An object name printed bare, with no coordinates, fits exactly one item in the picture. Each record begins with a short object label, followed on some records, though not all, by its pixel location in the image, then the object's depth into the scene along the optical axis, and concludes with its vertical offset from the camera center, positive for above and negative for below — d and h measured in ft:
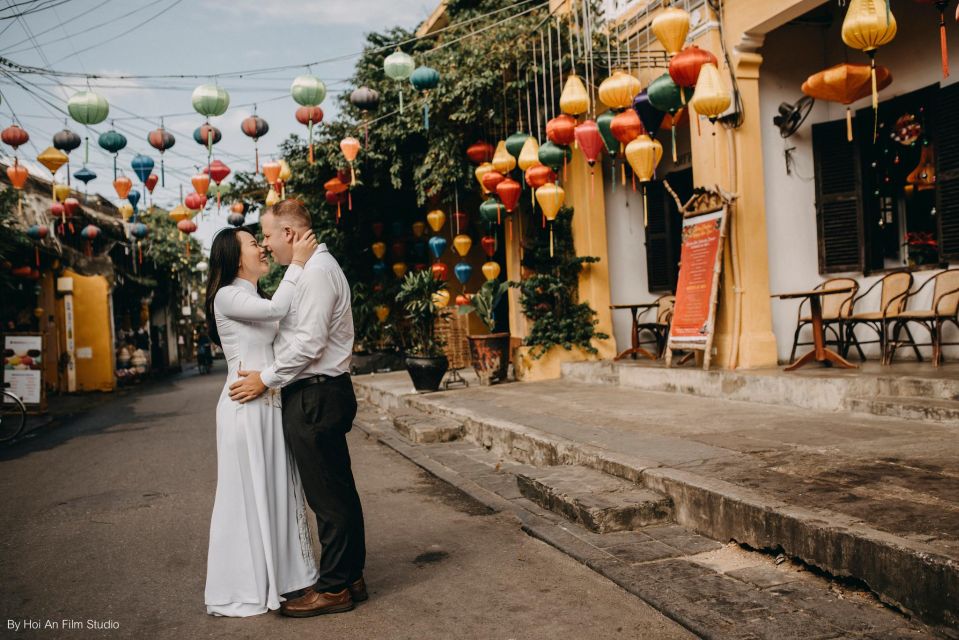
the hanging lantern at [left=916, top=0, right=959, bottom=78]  17.88 +6.09
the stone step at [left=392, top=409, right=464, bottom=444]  27.20 -4.04
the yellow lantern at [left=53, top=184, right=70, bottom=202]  52.13 +10.13
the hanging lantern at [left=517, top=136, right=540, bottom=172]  33.68 +7.21
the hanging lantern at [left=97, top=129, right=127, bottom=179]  38.24 +9.96
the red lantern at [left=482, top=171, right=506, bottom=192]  37.01 +6.85
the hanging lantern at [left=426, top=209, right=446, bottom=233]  49.08 +6.64
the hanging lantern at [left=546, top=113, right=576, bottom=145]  31.04 +7.67
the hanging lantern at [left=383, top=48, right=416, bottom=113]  34.88 +11.95
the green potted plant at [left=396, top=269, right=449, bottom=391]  37.81 -0.26
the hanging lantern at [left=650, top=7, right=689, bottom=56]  25.09 +9.48
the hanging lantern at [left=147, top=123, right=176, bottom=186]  40.06 +10.35
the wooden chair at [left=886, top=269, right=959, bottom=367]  24.08 -0.55
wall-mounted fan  30.22 +7.63
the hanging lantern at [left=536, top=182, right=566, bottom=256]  32.89 +5.17
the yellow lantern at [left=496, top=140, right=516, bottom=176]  36.04 +7.53
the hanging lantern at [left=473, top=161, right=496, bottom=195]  37.38 +7.41
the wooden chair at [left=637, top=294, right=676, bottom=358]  37.06 -0.70
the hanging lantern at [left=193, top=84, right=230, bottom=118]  33.86 +10.48
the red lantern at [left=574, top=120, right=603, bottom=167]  30.37 +7.10
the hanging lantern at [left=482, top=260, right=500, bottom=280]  46.42 +2.90
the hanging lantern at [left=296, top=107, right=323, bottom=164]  37.73 +10.60
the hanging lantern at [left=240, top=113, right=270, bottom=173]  40.06 +10.80
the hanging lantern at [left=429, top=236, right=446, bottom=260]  52.16 +5.22
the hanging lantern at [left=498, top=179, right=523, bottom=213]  36.37 +6.12
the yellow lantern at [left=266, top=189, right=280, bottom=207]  49.74 +8.77
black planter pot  37.68 -2.58
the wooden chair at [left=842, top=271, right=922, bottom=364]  25.88 -0.43
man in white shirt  11.41 -1.30
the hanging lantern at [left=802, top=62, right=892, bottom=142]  24.75 +7.34
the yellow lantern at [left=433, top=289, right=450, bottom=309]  39.01 +1.05
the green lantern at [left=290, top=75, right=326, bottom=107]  34.53 +10.96
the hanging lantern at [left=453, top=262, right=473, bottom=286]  51.02 +3.21
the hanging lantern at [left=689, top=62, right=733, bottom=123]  24.26 +6.91
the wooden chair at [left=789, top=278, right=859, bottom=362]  28.43 -0.40
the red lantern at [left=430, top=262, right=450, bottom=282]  50.01 +3.42
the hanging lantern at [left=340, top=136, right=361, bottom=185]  41.70 +9.82
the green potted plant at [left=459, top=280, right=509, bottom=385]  39.04 -1.45
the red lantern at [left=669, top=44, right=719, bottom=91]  24.97 +8.18
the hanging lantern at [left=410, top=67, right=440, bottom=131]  34.65 +11.24
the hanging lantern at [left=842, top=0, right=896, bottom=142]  19.58 +7.23
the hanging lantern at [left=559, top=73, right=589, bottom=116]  29.09 +8.39
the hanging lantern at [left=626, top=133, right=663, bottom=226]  28.06 +5.80
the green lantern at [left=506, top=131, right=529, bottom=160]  34.68 +8.06
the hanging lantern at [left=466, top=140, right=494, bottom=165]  41.22 +9.12
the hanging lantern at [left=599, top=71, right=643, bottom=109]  27.45 +8.17
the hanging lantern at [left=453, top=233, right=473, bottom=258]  48.85 +4.89
